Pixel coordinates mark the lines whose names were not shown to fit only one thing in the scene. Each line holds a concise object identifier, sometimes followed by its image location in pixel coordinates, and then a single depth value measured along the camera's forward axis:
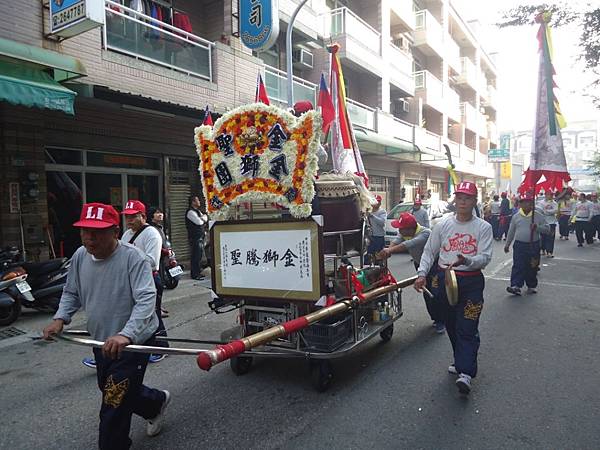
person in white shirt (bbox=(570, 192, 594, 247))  15.74
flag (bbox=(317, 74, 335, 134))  6.64
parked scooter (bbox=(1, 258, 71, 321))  6.83
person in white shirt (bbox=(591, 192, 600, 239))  15.91
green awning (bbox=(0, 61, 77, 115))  6.31
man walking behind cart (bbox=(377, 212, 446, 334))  5.35
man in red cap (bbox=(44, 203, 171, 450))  2.66
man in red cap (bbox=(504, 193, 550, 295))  7.74
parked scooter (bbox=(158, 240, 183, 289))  7.37
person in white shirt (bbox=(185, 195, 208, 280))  9.79
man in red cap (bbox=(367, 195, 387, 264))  9.57
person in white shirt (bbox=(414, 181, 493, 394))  3.87
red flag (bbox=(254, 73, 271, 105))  6.98
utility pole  10.77
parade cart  3.71
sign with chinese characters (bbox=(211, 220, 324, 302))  3.71
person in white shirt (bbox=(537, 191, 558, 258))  12.61
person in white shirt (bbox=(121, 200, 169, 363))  4.87
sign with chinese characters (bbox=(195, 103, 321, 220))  3.70
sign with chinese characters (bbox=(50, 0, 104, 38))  7.24
